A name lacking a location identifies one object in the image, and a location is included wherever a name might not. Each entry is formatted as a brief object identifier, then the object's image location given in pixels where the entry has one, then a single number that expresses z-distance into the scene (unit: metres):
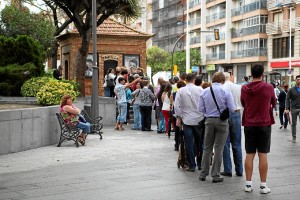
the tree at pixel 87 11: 20.48
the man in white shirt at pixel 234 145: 9.09
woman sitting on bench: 13.01
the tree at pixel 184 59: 73.06
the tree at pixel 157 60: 77.12
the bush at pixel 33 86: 17.75
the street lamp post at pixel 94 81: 15.83
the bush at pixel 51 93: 15.03
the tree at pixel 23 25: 25.08
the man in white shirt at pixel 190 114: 9.59
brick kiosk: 26.39
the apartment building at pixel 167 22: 83.69
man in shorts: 7.72
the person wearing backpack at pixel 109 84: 21.17
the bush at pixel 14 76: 18.83
